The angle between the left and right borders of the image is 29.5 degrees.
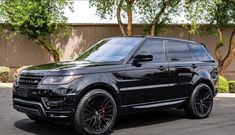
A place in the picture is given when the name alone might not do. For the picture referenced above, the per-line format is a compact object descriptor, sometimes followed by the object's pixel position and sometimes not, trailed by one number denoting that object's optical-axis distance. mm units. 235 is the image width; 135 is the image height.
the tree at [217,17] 18797
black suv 7832
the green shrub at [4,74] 19531
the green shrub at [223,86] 17469
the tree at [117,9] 20219
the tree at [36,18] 19406
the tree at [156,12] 20172
